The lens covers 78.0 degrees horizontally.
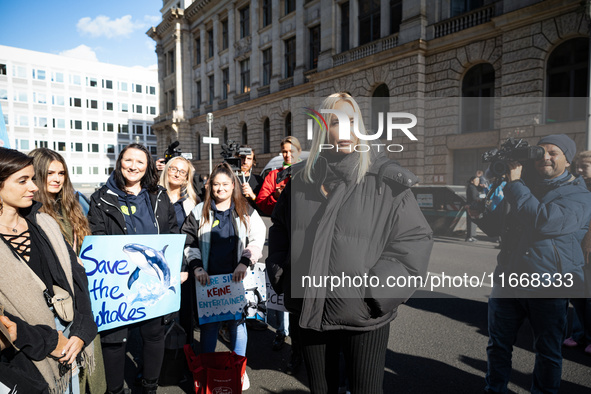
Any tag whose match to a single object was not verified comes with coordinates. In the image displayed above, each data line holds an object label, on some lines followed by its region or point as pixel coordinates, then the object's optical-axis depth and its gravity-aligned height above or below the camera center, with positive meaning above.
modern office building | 48.28 +10.51
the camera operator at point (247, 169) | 4.70 +0.12
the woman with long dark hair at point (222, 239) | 3.08 -0.53
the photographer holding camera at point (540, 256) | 2.41 -0.56
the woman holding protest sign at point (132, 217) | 2.64 -0.30
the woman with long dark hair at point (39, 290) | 1.82 -0.60
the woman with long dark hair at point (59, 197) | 2.64 -0.13
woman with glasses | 3.85 -0.07
